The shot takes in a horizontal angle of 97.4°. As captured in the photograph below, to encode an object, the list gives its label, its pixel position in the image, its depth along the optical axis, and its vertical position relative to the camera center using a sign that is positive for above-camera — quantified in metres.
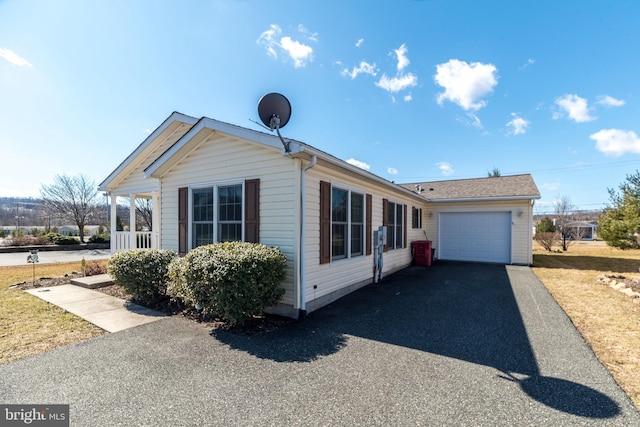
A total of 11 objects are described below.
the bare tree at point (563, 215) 18.30 +0.24
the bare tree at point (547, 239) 17.45 -1.33
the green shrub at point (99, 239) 23.36 -1.80
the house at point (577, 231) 21.49 -1.07
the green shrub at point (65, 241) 21.61 -1.82
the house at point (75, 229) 41.34 -1.90
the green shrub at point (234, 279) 4.17 -0.96
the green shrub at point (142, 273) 5.73 -1.14
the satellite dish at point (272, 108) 4.76 +1.86
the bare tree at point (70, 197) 26.67 +1.94
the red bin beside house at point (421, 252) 11.16 -1.38
